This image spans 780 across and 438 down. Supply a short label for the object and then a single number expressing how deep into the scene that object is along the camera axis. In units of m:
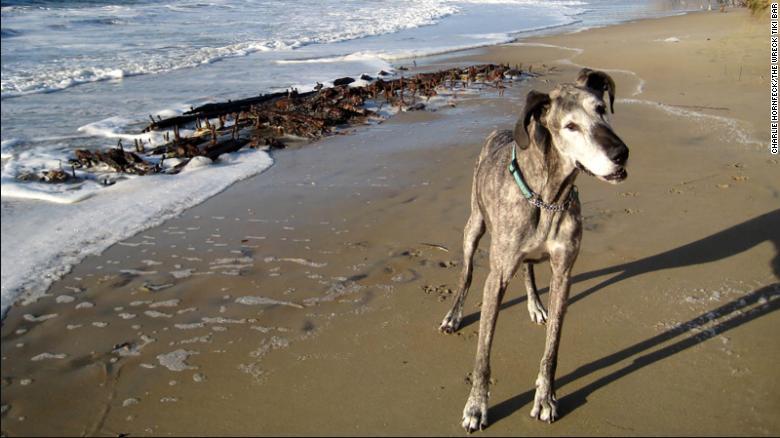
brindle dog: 3.09
